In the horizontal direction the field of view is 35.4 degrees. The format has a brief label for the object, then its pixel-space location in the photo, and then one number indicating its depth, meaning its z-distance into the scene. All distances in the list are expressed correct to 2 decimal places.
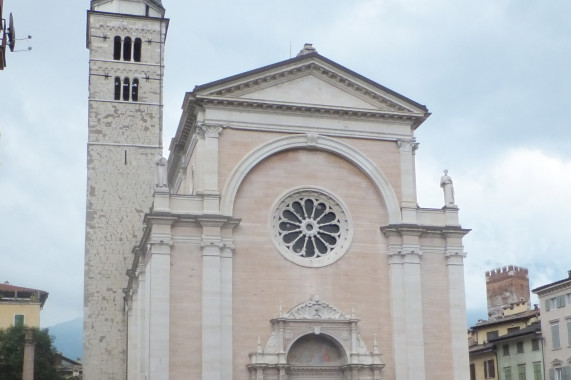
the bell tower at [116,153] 40.84
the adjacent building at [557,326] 45.31
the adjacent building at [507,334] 48.28
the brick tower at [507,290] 57.41
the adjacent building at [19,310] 54.03
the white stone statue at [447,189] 34.28
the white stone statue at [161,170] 31.84
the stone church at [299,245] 30.69
